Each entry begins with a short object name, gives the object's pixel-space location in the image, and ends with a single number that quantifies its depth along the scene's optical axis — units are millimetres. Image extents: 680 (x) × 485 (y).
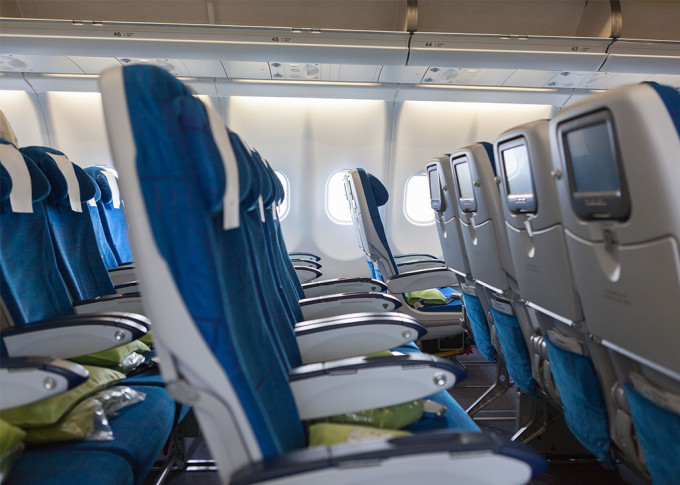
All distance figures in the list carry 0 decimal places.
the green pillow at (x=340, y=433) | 1250
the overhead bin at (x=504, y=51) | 4941
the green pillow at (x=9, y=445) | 1262
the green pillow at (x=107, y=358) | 2084
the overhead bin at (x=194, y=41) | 4656
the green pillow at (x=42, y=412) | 1440
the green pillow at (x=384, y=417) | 1505
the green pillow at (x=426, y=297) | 4180
